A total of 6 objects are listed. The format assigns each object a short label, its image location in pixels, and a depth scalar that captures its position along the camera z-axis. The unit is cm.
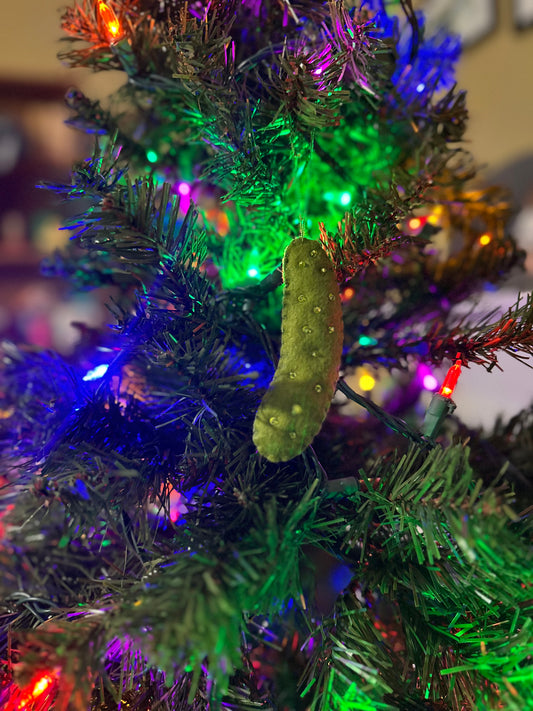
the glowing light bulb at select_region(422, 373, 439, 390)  43
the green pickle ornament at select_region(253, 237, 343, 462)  26
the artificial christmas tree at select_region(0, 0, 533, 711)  25
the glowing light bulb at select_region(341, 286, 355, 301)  43
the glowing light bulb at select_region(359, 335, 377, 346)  45
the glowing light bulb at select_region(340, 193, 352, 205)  42
